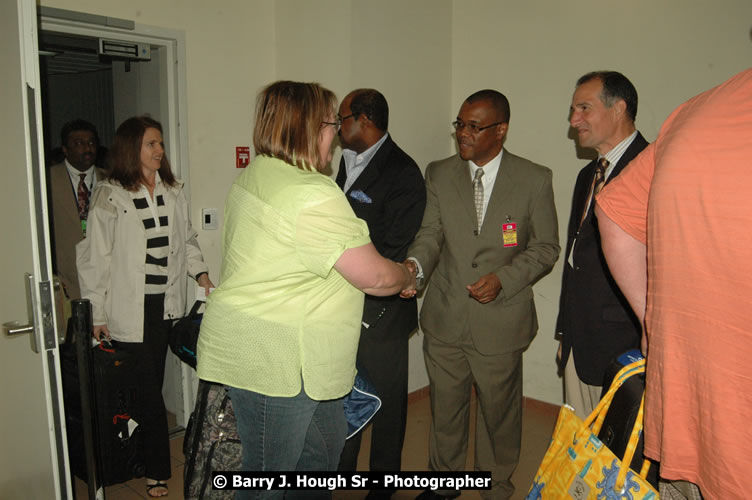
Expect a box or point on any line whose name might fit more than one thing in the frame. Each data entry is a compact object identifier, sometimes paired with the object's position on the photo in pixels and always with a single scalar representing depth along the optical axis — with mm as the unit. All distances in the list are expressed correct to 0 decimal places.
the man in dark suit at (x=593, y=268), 2270
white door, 1594
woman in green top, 1564
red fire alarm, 3709
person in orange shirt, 957
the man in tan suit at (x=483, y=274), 2688
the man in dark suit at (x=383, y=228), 2660
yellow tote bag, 1137
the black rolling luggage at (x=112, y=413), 2809
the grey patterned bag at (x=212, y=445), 1847
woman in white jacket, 2807
